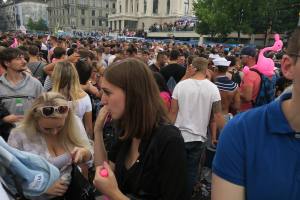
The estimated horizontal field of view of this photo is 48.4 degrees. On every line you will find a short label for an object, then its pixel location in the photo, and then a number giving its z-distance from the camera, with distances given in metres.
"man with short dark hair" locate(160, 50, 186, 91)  6.18
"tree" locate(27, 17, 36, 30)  103.38
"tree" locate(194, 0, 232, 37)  36.41
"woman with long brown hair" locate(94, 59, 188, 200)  1.85
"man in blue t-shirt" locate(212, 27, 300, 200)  1.28
